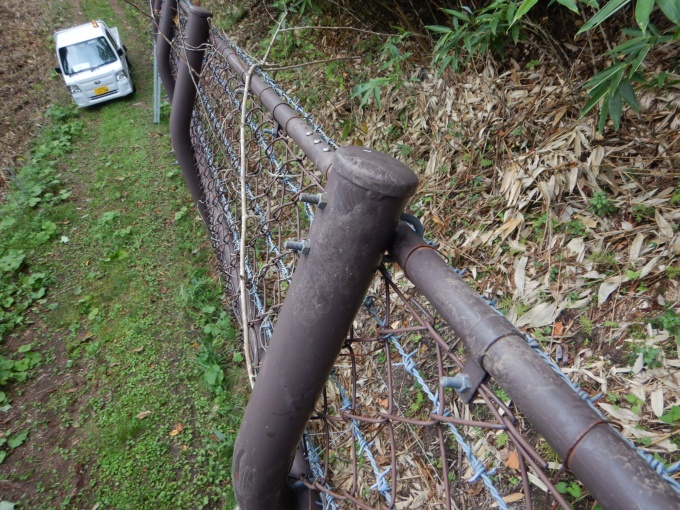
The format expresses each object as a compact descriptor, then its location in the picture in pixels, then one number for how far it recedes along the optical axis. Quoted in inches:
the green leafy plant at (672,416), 68.2
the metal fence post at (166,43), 131.7
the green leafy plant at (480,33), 78.2
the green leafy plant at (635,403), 72.1
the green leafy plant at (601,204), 89.4
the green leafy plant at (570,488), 69.0
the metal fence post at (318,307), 31.5
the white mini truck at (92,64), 347.3
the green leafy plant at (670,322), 73.2
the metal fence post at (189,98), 95.0
